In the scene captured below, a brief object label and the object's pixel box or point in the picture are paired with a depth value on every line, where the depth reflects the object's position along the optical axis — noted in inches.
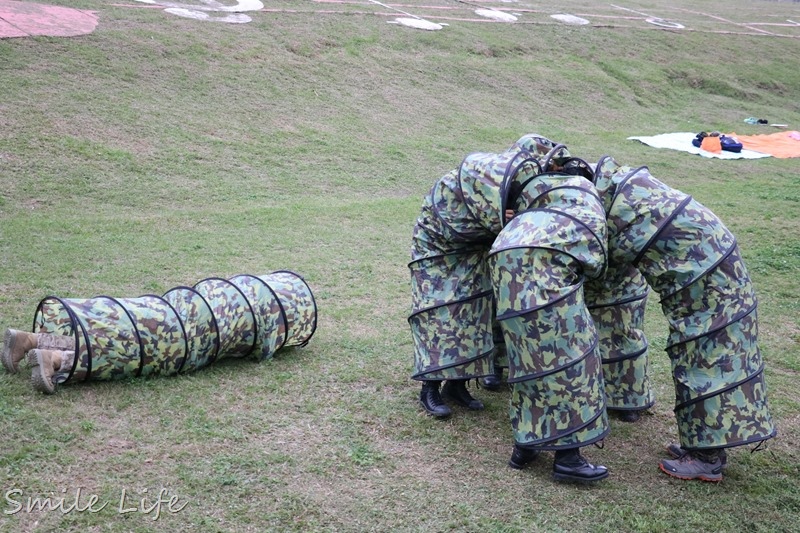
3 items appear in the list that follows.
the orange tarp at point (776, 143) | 665.5
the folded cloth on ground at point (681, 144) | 629.6
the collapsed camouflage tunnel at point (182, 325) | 205.6
